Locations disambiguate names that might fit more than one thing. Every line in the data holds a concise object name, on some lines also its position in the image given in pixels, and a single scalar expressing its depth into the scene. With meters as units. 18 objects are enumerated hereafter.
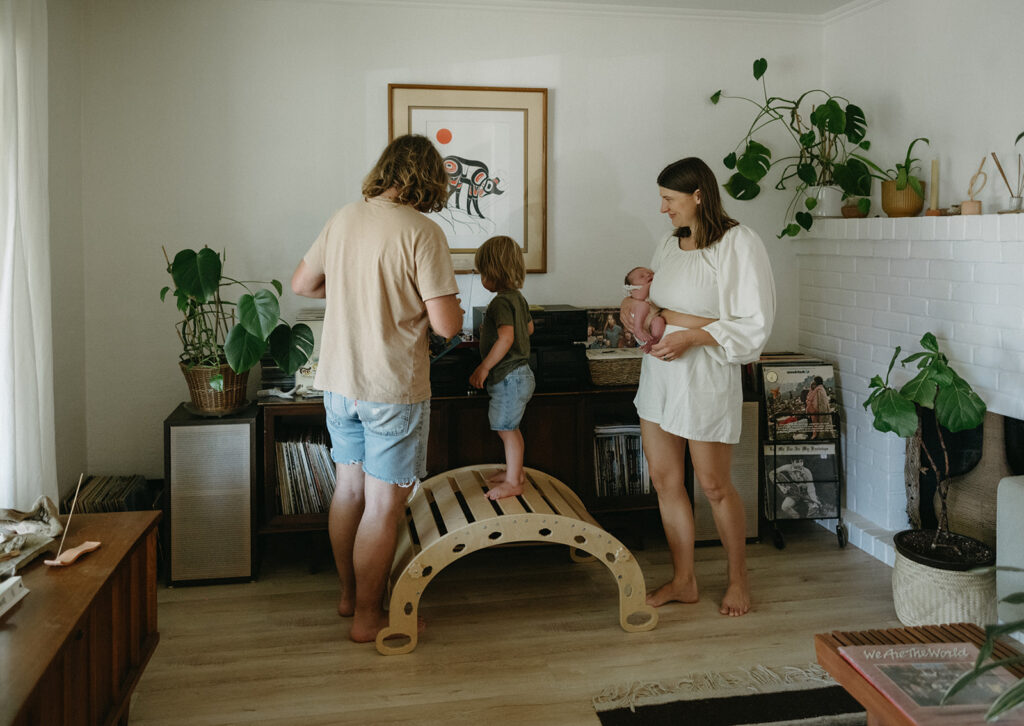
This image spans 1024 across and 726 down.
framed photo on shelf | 3.97
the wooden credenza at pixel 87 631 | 1.69
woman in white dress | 2.91
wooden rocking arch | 2.82
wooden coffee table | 1.83
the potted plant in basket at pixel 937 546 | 2.93
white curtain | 2.48
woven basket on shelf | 3.67
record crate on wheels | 3.79
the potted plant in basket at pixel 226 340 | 3.07
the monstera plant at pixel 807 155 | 3.67
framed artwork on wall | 3.82
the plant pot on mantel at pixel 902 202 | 3.46
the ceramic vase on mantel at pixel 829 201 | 3.93
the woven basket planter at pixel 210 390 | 3.32
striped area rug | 2.46
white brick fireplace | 3.05
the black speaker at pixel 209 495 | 3.31
